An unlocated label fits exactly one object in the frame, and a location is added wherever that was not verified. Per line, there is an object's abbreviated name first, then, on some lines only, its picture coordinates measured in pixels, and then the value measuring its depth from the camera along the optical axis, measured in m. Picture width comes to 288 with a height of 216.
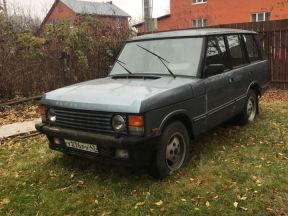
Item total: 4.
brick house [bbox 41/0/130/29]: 33.89
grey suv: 3.12
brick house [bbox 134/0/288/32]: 20.35
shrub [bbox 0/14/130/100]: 7.41
